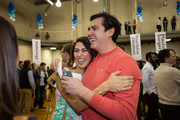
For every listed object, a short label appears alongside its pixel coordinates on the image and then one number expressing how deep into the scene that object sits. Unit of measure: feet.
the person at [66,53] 7.09
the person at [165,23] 39.34
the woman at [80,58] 5.32
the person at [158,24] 38.33
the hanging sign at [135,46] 29.22
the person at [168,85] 8.15
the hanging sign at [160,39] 27.12
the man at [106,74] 3.08
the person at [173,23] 38.02
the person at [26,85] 15.76
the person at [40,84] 20.08
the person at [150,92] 12.36
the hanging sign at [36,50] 30.89
